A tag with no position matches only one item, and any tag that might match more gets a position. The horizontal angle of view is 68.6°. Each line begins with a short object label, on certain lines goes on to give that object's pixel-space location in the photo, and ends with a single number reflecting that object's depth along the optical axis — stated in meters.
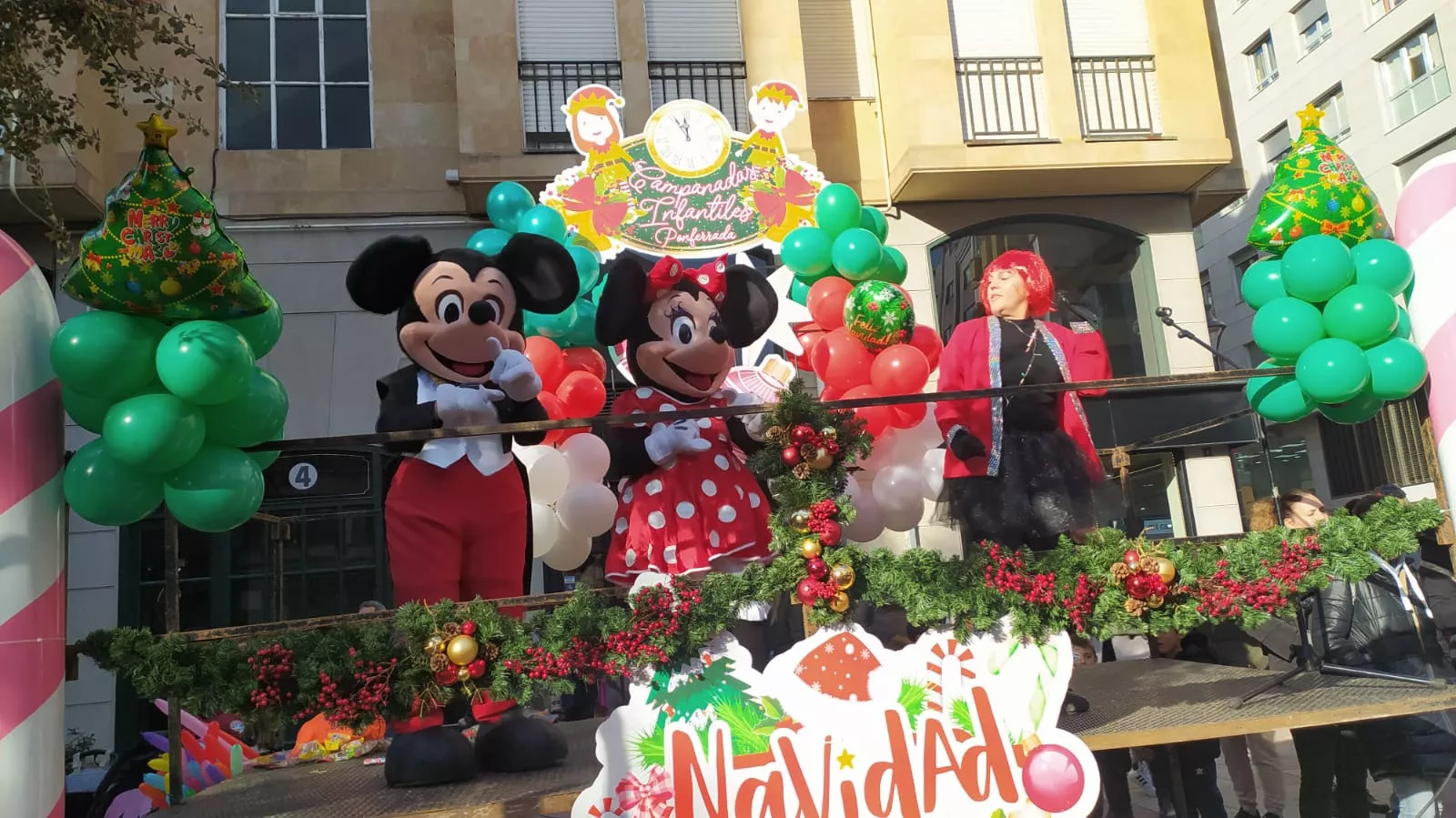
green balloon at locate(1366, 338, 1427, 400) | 3.45
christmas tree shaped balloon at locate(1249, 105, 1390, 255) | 3.69
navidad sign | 2.85
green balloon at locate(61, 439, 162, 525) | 2.65
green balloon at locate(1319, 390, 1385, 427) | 3.61
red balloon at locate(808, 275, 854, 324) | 5.53
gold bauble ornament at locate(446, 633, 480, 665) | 2.80
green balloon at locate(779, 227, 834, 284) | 5.68
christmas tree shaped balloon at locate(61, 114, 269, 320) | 2.65
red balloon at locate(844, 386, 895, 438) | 4.72
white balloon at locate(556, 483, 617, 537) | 4.31
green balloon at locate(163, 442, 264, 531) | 2.72
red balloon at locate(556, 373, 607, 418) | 5.05
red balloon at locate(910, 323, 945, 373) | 5.42
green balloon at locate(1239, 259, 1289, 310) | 3.80
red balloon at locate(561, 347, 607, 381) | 5.35
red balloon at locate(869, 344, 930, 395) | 4.73
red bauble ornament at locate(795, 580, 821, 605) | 2.96
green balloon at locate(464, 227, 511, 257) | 5.12
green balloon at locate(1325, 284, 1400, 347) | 3.47
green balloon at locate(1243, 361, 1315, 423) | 3.72
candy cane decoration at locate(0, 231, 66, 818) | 2.47
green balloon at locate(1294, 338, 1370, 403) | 3.47
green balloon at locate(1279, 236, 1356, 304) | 3.58
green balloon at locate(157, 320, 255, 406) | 2.62
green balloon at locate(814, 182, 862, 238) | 5.71
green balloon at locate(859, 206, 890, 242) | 5.87
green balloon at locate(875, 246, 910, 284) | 5.61
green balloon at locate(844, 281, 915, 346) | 4.99
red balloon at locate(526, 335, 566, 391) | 5.01
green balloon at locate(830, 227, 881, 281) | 5.46
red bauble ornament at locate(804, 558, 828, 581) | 2.98
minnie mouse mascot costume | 3.95
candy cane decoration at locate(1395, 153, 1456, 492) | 3.39
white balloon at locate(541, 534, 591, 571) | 4.53
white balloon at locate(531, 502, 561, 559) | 4.48
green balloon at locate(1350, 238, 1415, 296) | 3.49
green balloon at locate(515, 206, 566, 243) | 5.52
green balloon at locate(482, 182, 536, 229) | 5.74
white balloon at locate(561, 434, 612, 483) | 4.48
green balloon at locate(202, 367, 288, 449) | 2.82
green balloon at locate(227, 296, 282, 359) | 3.04
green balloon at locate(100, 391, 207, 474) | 2.57
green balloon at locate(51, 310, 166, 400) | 2.60
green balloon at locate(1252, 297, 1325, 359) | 3.65
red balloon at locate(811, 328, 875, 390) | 5.04
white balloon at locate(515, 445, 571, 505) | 4.47
